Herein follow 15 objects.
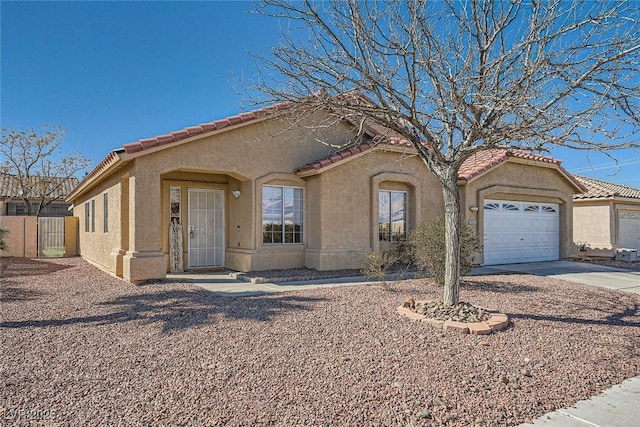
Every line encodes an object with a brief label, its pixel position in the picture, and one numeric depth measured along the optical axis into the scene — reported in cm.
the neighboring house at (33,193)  3088
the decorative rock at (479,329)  656
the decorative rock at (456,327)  664
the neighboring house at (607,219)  2233
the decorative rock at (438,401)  424
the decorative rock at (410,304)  805
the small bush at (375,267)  1054
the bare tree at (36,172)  2978
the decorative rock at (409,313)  729
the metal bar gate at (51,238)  2108
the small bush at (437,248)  1049
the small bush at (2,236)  1684
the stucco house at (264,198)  1153
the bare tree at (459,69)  685
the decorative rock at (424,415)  398
